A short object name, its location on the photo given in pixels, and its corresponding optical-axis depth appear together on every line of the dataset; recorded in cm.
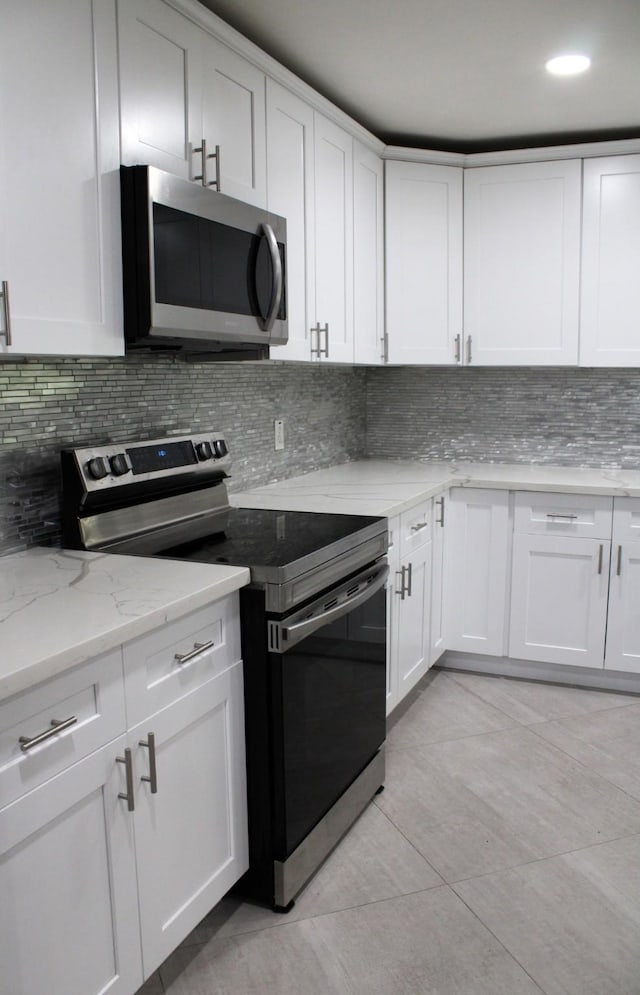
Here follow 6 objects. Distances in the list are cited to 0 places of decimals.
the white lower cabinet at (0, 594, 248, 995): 124
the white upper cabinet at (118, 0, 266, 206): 179
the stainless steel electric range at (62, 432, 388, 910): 187
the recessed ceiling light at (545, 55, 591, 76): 255
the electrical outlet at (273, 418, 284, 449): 314
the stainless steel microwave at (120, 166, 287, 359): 177
